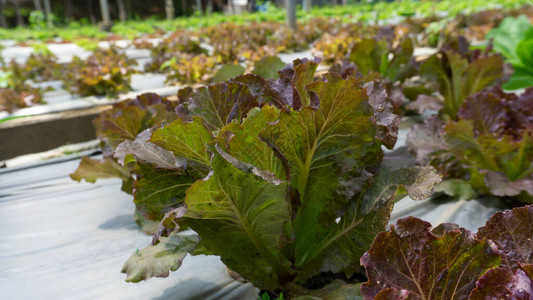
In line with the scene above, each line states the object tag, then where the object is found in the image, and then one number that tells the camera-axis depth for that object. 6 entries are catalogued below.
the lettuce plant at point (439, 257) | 0.70
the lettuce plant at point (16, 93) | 3.21
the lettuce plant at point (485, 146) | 1.61
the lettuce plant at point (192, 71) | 3.95
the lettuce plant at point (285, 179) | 0.88
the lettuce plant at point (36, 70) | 4.64
